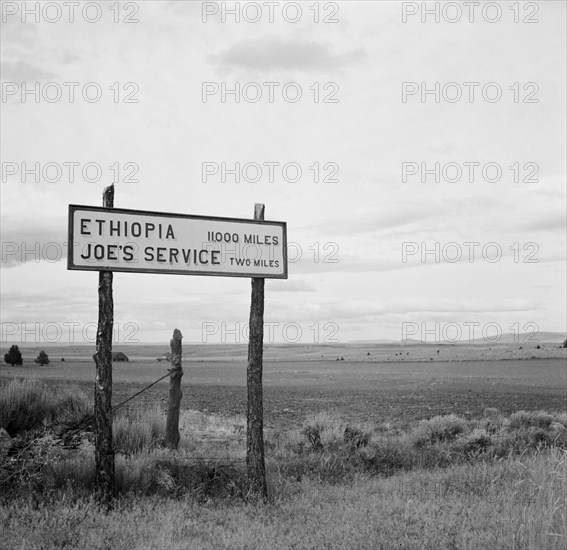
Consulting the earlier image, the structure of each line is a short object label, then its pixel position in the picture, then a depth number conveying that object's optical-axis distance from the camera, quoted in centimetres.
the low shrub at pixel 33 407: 1408
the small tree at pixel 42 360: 5787
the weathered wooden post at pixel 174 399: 1226
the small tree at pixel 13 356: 4738
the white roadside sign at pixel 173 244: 779
